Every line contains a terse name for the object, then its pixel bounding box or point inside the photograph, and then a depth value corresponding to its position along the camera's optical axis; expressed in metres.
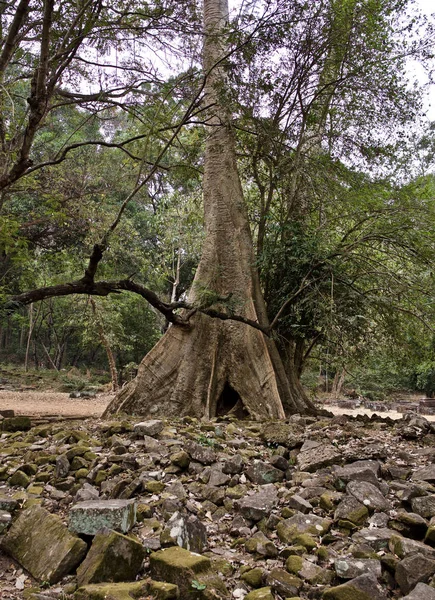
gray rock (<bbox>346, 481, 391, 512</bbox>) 2.94
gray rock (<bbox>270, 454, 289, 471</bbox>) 3.76
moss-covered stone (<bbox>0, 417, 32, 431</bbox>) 5.21
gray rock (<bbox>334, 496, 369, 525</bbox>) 2.84
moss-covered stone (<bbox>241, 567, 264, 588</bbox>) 2.35
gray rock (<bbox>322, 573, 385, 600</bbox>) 2.10
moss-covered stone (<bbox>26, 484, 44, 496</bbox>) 3.32
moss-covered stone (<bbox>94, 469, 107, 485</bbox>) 3.42
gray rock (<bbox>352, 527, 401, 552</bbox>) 2.55
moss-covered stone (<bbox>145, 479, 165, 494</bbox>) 3.27
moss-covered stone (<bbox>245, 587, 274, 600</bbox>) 2.15
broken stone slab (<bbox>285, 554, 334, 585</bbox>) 2.33
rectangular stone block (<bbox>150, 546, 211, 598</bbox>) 2.21
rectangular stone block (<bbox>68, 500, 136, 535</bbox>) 2.61
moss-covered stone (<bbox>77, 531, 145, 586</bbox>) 2.31
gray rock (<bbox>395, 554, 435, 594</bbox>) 2.21
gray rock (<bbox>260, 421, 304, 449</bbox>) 4.29
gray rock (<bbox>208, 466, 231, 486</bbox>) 3.44
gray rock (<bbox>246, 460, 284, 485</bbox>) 3.57
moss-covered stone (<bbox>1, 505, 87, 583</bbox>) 2.47
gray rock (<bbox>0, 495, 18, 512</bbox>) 3.00
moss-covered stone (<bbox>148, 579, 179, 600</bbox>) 2.12
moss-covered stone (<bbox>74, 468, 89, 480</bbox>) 3.53
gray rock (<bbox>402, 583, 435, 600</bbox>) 2.04
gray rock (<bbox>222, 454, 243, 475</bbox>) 3.62
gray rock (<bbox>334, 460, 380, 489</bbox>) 3.26
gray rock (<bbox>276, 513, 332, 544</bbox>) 2.75
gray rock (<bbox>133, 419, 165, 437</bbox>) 4.37
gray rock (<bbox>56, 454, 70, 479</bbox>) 3.61
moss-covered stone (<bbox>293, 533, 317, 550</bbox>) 2.62
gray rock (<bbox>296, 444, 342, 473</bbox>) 3.70
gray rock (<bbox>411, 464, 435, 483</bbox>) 3.34
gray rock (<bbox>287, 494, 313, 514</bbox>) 3.02
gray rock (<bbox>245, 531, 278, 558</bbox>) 2.60
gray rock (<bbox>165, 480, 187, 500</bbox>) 3.24
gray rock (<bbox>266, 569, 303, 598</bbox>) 2.24
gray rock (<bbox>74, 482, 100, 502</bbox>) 3.13
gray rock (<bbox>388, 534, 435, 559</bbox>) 2.39
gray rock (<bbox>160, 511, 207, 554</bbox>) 2.60
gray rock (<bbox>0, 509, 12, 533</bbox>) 2.85
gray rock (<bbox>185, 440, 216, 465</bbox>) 3.75
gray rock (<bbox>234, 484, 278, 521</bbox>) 2.98
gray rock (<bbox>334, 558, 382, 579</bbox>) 2.30
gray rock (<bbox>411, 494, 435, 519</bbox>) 2.84
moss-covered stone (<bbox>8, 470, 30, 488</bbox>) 3.54
